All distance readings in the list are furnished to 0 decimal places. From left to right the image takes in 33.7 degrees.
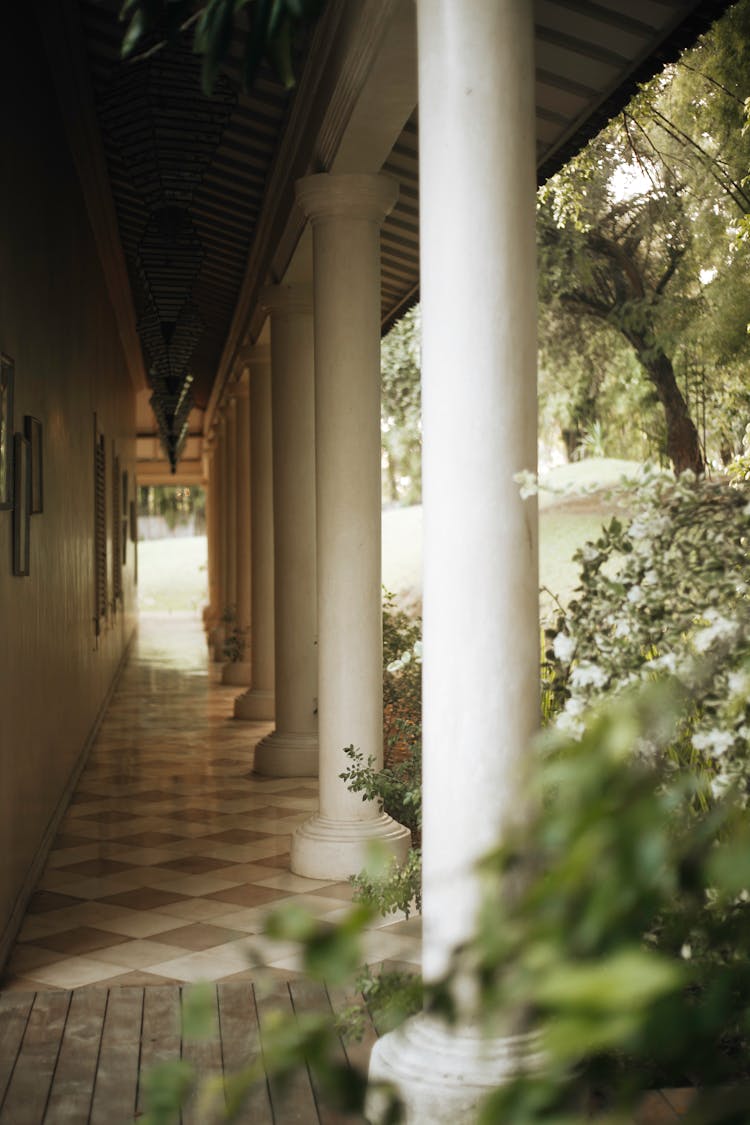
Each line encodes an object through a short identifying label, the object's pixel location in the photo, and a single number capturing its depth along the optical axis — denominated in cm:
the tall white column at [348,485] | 555
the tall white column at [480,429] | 298
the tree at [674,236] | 1130
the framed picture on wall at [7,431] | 458
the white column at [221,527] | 1677
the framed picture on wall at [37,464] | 557
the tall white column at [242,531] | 1395
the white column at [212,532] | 1983
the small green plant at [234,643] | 1398
